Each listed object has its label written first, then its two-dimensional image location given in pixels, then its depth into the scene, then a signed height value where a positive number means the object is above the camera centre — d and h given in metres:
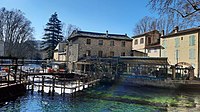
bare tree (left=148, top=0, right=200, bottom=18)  5.78 +2.38
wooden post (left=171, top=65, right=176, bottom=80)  18.56 -1.29
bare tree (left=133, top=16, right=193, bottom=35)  35.06 +9.19
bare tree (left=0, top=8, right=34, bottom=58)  34.77 +7.75
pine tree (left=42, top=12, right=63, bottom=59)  44.40 +8.28
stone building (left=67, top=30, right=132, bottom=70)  27.67 +3.18
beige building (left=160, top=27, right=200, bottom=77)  20.82 +2.50
